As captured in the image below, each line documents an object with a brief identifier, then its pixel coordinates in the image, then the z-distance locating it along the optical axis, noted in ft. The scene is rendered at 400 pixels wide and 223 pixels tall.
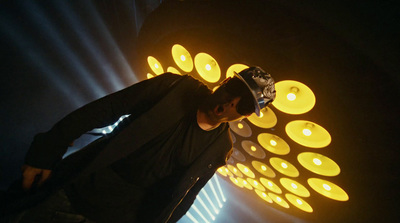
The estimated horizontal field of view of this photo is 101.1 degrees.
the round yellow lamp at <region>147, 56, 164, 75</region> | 9.73
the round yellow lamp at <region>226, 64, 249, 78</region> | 6.06
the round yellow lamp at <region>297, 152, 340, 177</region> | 7.01
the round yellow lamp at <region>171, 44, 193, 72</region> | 7.80
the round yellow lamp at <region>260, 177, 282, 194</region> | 12.34
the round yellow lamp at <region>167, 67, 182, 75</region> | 9.38
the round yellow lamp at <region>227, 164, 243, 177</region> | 14.24
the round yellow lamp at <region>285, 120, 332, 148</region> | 6.06
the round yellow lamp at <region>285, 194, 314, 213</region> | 11.68
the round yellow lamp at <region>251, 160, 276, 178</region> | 10.80
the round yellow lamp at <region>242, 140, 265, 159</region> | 9.67
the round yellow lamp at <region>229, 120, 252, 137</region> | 8.43
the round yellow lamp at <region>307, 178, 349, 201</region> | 8.04
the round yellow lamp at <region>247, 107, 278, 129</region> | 6.77
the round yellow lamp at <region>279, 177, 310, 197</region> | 10.12
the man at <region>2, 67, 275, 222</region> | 3.64
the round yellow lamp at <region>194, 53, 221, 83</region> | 7.15
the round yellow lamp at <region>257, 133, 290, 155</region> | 7.92
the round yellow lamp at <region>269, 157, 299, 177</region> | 9.04
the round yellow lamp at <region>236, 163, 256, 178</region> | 12.96
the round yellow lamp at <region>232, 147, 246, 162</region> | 11.36
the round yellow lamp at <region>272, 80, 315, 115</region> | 5.24
